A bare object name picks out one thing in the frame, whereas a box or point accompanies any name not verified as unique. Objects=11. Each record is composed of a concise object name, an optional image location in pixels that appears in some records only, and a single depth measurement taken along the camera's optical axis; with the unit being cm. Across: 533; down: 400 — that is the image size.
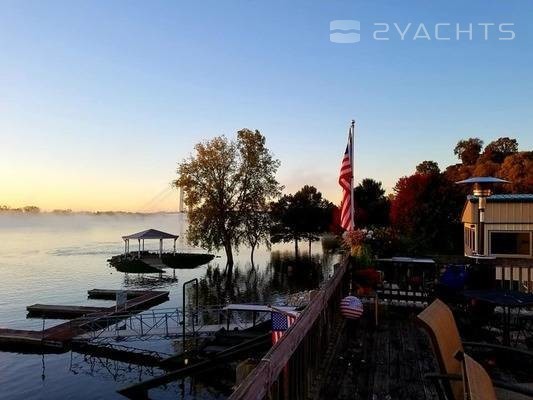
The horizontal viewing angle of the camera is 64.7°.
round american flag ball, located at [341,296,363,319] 714
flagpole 1088
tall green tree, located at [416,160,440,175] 6806
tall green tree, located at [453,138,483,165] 6719
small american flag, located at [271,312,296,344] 864
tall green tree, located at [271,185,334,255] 6525
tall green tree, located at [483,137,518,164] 5762
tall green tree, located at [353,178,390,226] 5719
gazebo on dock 4662
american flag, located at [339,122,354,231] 1073
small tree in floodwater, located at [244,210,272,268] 4916
